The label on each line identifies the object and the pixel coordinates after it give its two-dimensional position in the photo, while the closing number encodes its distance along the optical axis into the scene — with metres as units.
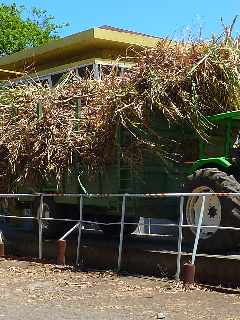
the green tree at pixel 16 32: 42.31
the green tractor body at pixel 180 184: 9.22
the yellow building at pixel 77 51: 19.03
